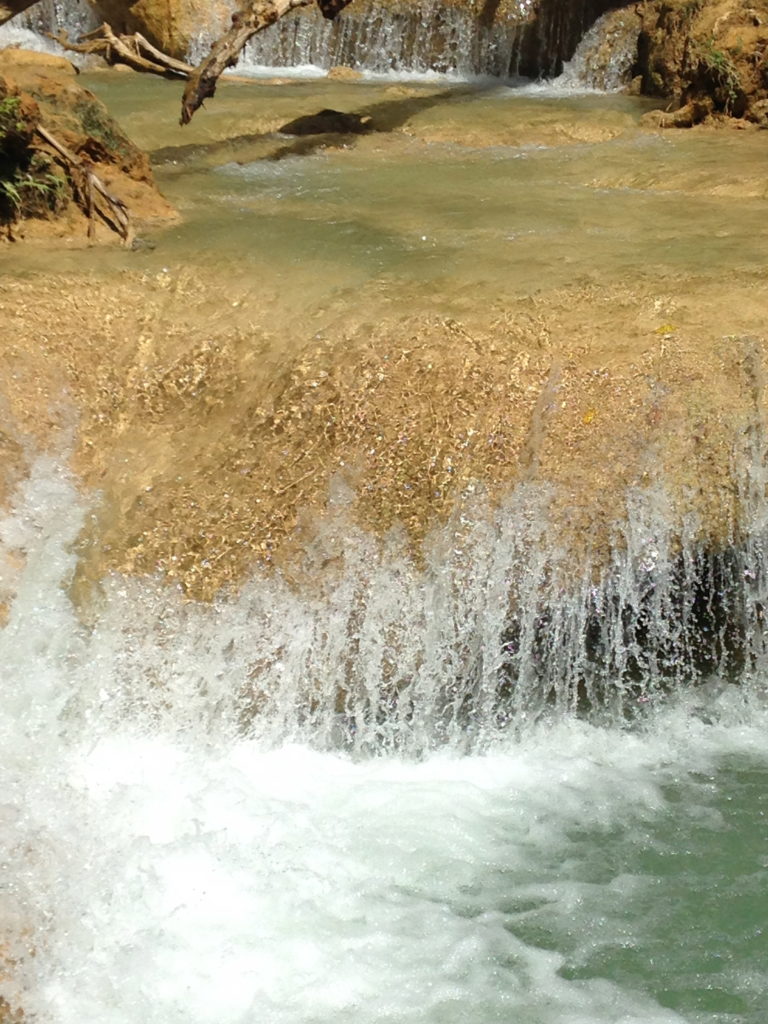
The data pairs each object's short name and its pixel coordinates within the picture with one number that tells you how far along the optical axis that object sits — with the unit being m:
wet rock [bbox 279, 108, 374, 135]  9.34
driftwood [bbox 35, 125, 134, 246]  6.68
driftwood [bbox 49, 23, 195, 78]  10.29
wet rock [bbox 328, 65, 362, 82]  11.88
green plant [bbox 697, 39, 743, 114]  9.41
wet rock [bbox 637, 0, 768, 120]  9.47
